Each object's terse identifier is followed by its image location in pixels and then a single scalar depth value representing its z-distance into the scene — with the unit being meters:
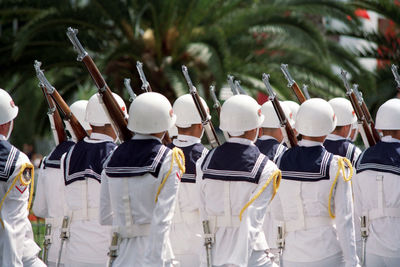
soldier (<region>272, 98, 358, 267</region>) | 12.80
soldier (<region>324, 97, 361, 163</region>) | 17.58
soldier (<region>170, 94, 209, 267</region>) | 15.23
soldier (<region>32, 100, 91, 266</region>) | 15.51
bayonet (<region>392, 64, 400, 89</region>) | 18.80
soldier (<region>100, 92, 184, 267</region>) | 10.93
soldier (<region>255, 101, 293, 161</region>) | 17.87
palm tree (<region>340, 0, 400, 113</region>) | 36.06
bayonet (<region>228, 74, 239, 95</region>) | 18.84
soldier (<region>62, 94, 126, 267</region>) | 14.30
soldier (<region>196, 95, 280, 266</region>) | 11.85
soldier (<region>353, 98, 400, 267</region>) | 14.56
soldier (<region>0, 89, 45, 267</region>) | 11.87
